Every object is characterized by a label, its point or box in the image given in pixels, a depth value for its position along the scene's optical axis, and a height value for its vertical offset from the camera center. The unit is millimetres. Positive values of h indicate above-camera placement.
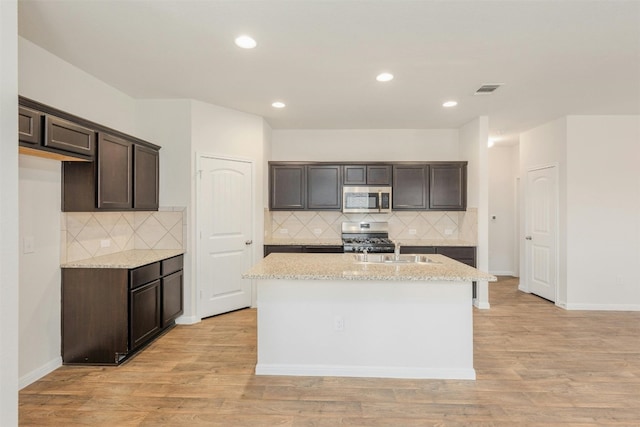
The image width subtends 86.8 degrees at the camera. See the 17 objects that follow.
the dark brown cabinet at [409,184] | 5359 +479
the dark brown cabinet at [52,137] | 2285 +580
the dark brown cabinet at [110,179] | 3070 +338
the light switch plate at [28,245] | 2695 -251
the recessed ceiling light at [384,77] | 3331 +1380
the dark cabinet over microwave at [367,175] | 5344 +620
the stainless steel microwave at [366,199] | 5289 +236
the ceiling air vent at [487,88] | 3635 +1393
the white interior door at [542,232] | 5121 -281
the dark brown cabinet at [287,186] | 5352 +443
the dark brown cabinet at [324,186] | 5355 +445
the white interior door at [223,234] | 4270 -262
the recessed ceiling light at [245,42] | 2639 +1372
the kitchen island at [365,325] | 2812 -940
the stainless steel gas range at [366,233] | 5218 -309
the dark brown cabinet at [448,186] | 5340 +447
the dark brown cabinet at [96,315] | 3049 -916
